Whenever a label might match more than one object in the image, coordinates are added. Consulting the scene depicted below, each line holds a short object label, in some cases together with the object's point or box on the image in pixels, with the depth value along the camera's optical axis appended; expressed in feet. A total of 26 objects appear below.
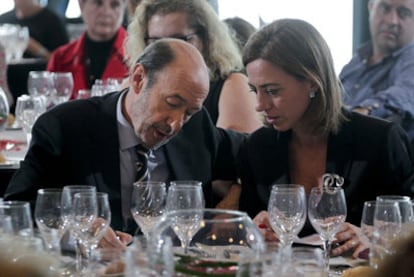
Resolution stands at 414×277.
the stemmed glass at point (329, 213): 10.28
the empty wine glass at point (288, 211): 10.15
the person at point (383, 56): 23.39
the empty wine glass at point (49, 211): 9.75
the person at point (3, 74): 25.63
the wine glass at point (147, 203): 10.43
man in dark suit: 12.42
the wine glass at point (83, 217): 9.52
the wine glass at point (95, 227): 9.53
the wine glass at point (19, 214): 7.80
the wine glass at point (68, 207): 9.59
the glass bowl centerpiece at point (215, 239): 5.91
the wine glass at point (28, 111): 19.73
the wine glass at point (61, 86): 24.46
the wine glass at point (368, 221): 9.59
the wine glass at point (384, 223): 6.88
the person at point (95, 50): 27.61
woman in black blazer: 13.05
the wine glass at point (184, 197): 10.07
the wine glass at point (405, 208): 9.41
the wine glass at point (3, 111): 18.71
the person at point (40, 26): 34.36
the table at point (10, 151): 16.62
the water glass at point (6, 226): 7.05
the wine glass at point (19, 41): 31.07
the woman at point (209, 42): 17.67
